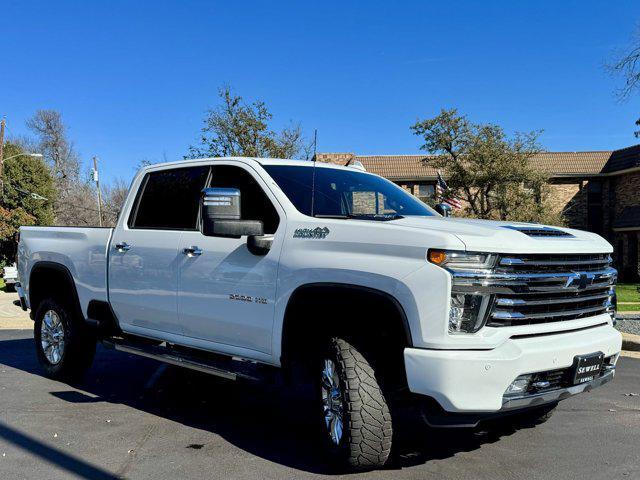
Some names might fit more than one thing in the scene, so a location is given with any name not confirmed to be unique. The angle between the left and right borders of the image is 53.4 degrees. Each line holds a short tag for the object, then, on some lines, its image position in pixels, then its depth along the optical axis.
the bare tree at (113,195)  46.84
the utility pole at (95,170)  37.25
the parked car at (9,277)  22.97
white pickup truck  3.52
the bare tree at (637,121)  18.61
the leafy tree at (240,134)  22.27
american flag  26.95
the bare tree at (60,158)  56.78
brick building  33.75
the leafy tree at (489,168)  28.30
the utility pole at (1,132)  31.03
